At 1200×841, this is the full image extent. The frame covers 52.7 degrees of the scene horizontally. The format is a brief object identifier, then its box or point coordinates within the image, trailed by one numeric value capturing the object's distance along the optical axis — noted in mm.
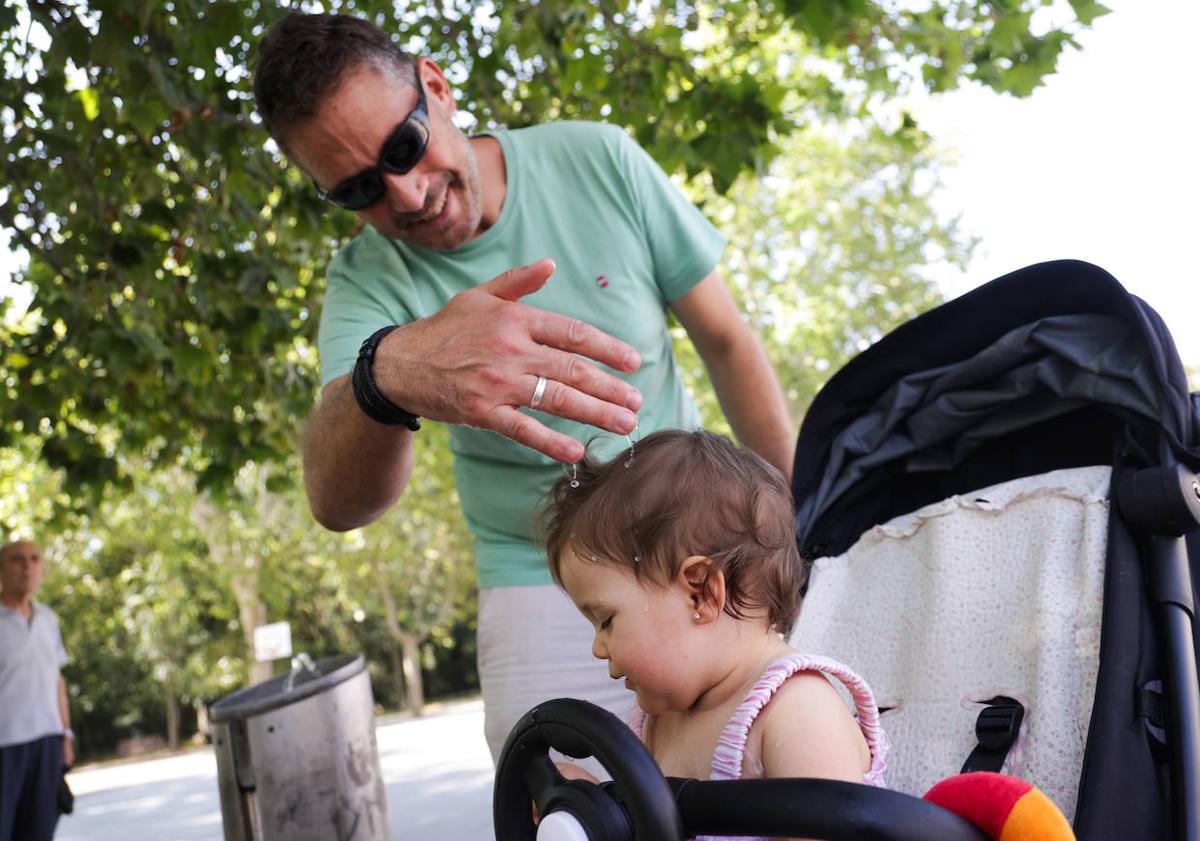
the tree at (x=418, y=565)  22250
